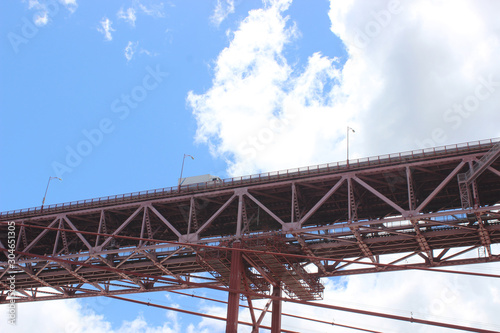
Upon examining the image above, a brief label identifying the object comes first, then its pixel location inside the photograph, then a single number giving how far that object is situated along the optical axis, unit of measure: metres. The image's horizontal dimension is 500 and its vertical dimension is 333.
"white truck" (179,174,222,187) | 55.31
